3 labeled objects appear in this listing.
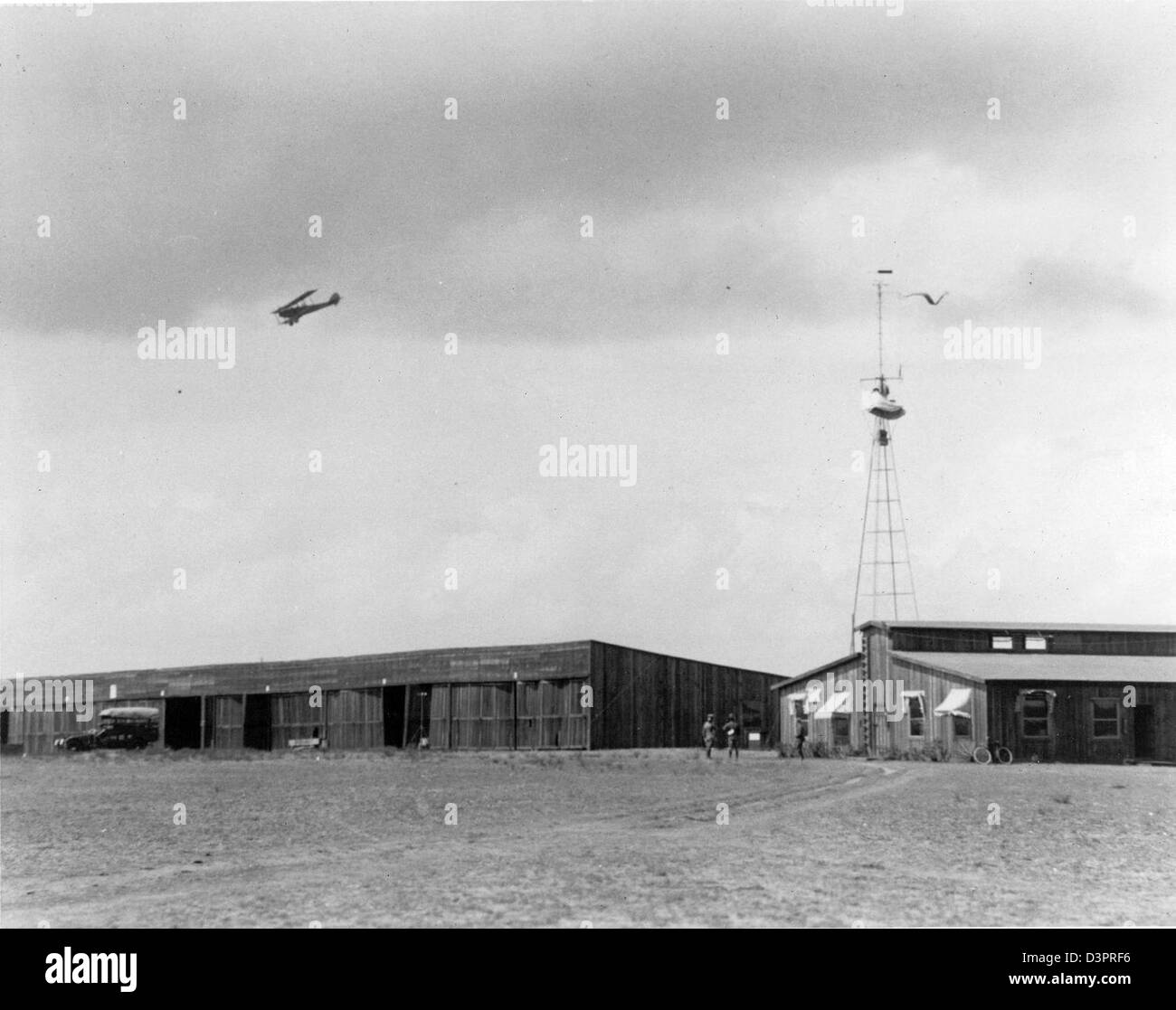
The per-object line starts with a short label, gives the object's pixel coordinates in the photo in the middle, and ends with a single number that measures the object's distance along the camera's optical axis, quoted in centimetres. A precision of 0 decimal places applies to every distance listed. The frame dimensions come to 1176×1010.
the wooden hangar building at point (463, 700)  5519
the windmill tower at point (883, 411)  4953
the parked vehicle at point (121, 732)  6638
